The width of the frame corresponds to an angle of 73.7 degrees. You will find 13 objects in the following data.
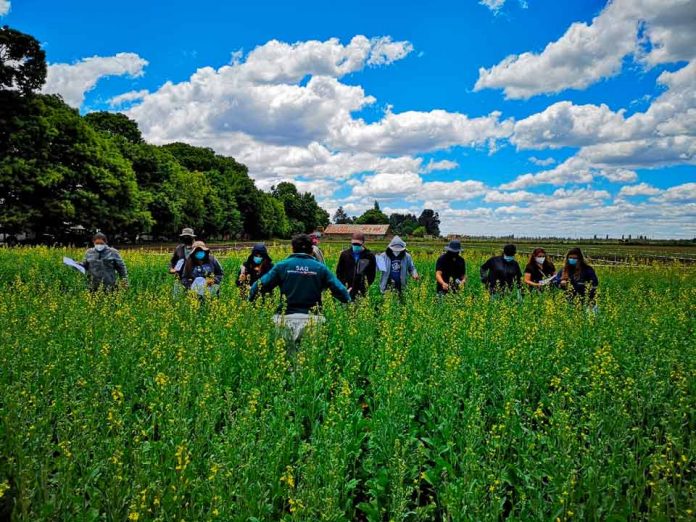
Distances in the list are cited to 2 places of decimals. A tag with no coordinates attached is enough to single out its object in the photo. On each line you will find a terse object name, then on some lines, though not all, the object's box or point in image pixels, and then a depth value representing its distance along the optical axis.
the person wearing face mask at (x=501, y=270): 10.05
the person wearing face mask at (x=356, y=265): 9.45
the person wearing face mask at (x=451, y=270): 9.45
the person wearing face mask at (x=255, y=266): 8.48
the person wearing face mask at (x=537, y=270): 10.21
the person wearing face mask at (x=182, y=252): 9.34
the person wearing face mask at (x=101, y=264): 9.80
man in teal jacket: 6.06
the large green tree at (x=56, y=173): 29.14
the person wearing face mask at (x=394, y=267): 9.47
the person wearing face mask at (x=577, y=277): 8.89
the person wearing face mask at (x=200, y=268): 8.88
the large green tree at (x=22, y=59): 28.80
